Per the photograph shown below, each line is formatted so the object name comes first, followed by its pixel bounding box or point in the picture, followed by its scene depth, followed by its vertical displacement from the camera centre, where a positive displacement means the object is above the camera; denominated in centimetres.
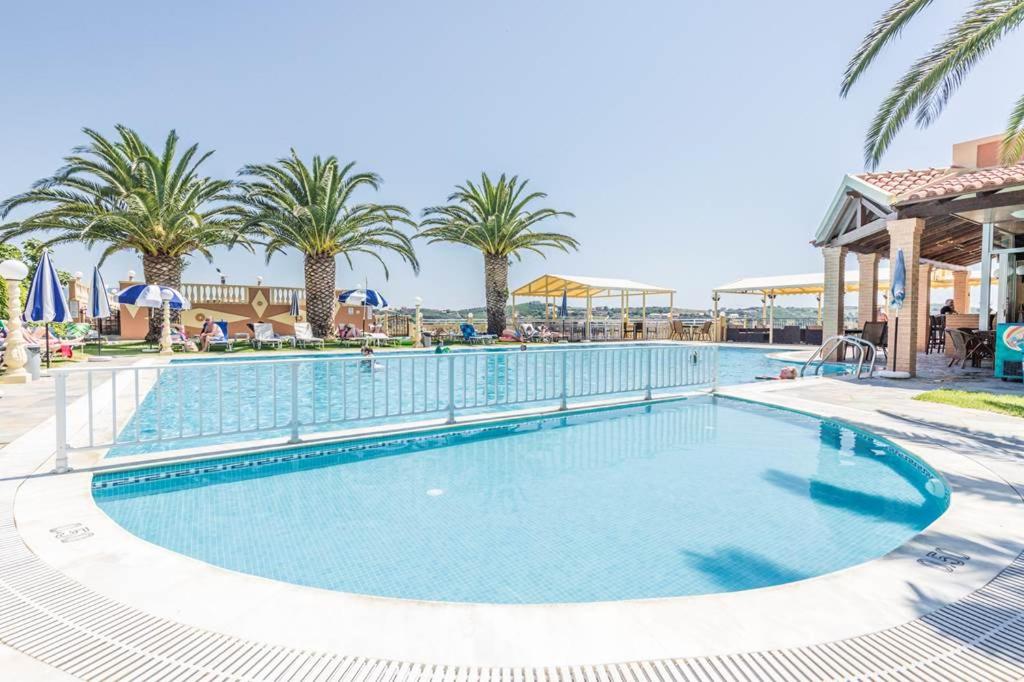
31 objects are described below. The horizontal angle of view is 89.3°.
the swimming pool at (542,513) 314 -147
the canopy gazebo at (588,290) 2402 +183
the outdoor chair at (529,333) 2434 -32
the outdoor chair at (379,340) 2077 -58
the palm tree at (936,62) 670 +374
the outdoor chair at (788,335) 2353 -40
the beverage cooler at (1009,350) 970 -45
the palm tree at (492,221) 2370 +489
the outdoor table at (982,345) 1172 -43
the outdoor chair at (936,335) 1686 -29
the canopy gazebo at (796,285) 2112 +177
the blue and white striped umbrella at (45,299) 1024 +55
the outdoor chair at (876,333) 1310 -17
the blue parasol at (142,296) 1595 +93
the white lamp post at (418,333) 2123 -28
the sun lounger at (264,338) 1911 -44
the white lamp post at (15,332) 954 -11
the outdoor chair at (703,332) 2470 -27
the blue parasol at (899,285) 1047 +84
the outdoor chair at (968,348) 1167 -50
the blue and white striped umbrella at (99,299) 1437 +76
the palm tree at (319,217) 1972 +429
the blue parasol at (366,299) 2083 +111
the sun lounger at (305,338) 1975 -45
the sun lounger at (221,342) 1798 -55
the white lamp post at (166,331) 1656 -15
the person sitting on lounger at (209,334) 1811 -28
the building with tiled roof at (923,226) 955 +229
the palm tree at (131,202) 1727 +427
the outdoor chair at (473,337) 2319 -48
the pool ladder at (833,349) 1205 -61
